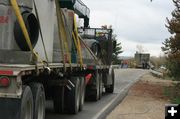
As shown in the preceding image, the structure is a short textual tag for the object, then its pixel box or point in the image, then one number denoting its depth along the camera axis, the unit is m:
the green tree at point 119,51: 72.48
